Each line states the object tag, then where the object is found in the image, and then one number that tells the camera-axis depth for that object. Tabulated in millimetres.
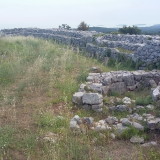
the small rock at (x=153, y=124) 3880
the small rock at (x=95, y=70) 6555
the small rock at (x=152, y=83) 5664
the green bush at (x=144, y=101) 4769
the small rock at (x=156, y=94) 4654
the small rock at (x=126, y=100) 4755
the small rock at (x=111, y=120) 4111
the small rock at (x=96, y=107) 4532
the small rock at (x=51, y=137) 3478
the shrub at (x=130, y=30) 14387
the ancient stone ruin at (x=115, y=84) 4669
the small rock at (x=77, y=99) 4652
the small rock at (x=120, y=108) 4523
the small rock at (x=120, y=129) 3813
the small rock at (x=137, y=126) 3874
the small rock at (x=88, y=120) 4041
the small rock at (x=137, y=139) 3663
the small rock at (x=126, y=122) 3938
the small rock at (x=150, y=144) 3562
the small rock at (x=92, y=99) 4544
